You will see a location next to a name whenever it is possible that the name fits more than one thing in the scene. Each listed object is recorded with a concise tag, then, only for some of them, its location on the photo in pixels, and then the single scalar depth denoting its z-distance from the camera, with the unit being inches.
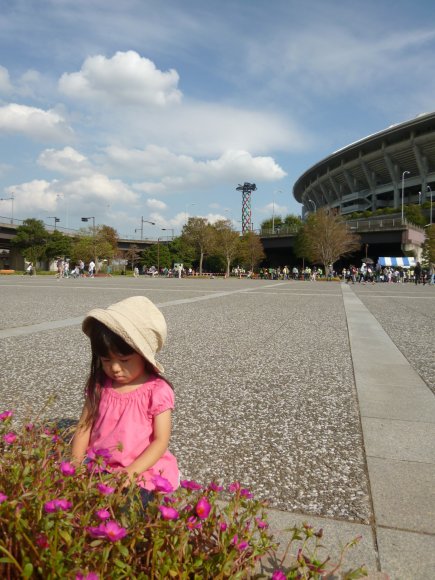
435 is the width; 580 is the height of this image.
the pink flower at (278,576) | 48.3
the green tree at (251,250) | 2977.4
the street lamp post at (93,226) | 2710.6
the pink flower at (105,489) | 52.5
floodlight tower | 6181.1
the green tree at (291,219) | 4413.4
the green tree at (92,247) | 2751.0
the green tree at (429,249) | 2071.9
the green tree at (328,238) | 2305.6
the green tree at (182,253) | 3253.0
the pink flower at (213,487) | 57.0
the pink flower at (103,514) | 47.9
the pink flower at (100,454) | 63.3
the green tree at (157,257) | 3418.1
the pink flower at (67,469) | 56.0
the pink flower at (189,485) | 55.0
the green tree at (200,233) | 2906.0
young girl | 82.9
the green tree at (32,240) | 2664.9
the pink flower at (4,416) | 75.6
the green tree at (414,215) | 2674.7
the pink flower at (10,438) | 69.4
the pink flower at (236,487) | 58.0
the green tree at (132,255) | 3733.3
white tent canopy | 2170.9
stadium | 2827.3
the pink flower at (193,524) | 50.4
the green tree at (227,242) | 2859.3
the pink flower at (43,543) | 46.5
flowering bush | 45.8
